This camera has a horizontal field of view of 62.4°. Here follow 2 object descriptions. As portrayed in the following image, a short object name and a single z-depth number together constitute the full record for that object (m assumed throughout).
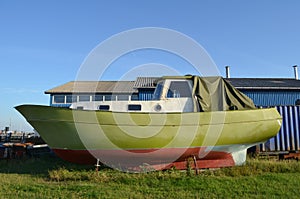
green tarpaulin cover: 7.28
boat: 6.40
